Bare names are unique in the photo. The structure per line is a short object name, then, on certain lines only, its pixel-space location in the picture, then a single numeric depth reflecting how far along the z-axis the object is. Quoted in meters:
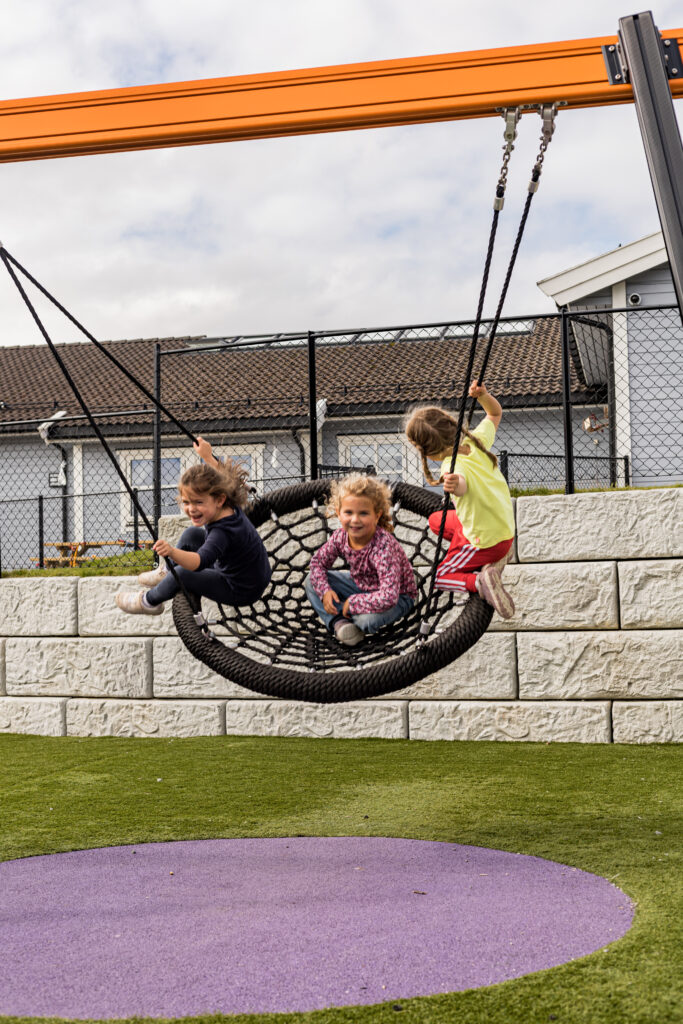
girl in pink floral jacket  3.43
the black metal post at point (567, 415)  5.50
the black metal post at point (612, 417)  7.58
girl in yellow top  3.36
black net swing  3.04
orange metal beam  2.63
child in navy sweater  3.32
